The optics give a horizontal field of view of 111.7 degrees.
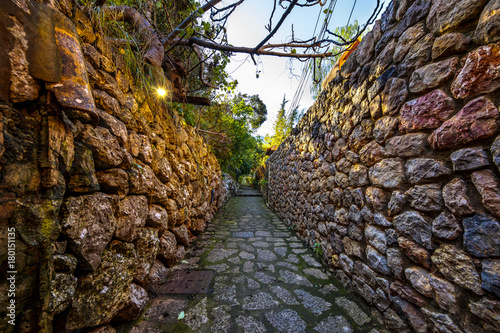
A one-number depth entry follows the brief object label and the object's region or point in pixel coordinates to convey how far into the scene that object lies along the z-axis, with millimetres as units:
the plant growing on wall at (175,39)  1601
